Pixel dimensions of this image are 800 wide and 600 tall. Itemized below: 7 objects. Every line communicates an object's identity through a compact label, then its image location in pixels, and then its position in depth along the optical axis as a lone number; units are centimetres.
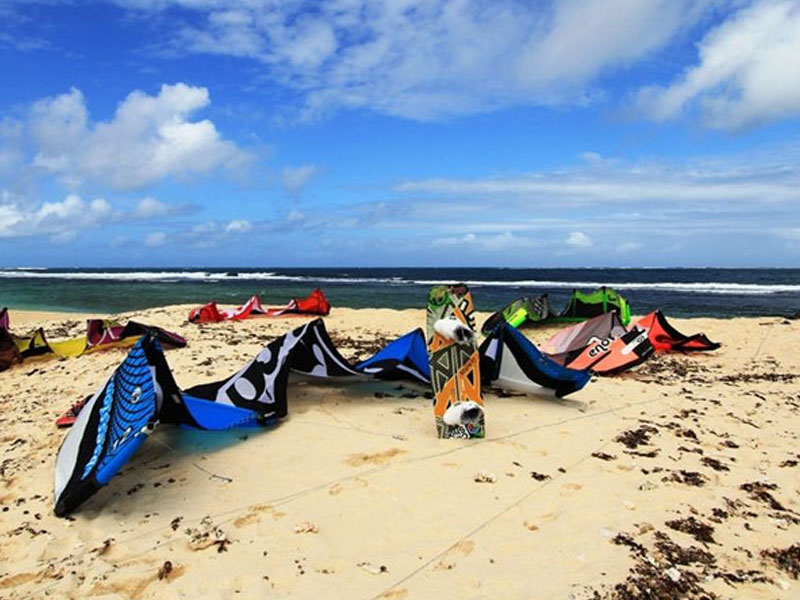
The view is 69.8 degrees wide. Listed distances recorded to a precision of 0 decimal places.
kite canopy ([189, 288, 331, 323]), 1371
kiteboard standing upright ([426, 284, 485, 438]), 468
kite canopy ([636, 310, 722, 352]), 1033
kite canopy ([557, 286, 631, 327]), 1305
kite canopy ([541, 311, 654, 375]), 783
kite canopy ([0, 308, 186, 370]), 865
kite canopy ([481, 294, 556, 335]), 1329
